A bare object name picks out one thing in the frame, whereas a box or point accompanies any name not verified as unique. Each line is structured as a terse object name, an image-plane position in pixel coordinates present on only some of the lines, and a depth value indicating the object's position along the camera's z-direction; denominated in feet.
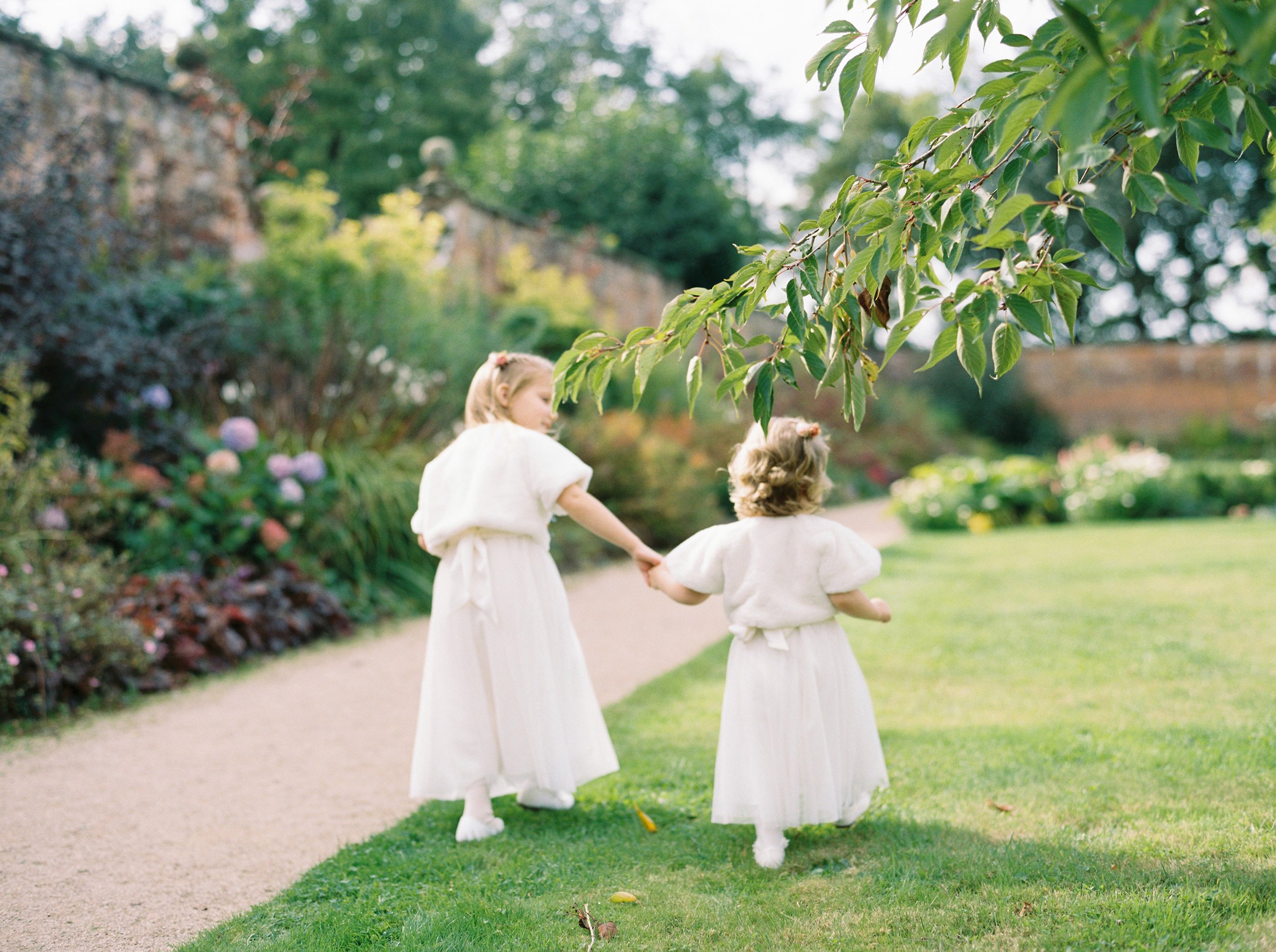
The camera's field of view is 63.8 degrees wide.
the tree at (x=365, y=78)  72.74
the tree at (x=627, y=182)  56.54
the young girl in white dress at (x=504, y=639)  9.50
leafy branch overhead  3.82
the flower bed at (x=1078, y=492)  34.17
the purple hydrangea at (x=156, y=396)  18.37
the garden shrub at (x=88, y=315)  17.16
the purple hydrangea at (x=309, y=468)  19.17
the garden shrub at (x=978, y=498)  33.99
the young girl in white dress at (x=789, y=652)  8.44
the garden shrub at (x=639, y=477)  27.14
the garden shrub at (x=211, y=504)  16.99
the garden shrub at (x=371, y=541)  19.54
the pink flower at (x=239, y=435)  18.94
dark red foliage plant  15.11
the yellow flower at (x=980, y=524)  33.14
